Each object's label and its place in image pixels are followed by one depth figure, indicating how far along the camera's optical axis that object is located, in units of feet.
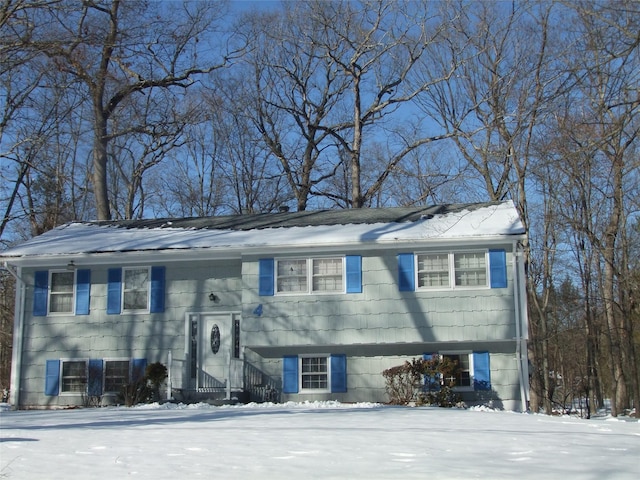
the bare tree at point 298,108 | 101.91
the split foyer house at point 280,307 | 54.85
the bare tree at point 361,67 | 91.97
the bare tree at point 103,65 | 46.44
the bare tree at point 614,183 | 30.12
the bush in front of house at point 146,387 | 55.26
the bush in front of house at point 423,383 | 52.70
